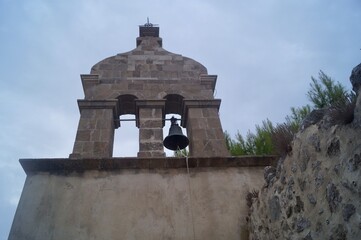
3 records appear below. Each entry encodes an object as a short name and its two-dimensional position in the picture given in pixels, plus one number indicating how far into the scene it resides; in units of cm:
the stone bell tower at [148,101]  446
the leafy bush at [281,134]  290
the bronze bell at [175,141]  439
